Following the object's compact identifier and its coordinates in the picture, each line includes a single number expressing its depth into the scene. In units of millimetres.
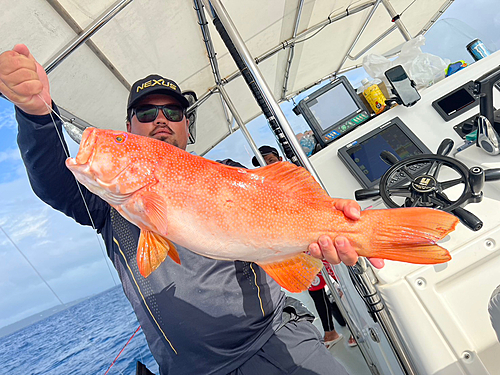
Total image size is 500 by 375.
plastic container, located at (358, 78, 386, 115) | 1165
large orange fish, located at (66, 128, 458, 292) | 410
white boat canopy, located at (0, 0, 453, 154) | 1091
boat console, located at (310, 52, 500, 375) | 592
